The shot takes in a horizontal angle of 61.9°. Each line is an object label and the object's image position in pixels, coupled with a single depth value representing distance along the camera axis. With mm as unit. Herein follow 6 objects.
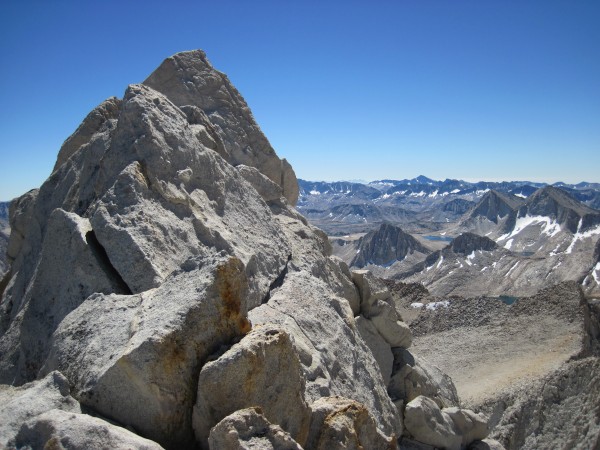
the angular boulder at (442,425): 14281
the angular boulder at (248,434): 6000
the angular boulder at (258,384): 6809
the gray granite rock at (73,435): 5582
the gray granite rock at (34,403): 6227
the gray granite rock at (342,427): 7367
